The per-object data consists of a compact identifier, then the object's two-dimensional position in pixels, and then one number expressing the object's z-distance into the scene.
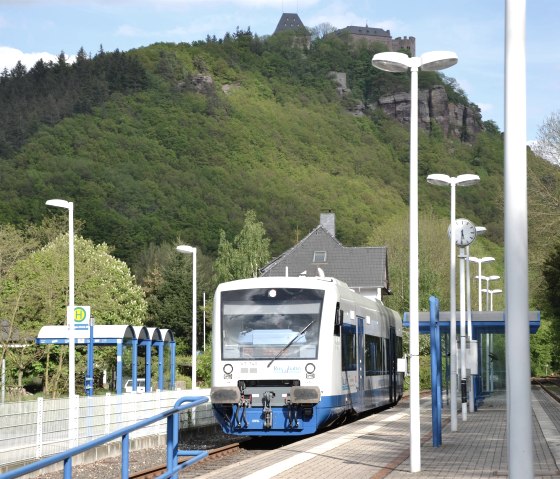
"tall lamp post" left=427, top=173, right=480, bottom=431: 25.39
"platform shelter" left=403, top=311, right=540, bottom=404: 36.81
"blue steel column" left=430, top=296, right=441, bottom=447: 19.93
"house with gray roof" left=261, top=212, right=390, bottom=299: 81.31
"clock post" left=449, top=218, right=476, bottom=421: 29.39
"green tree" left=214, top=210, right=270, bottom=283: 100.88
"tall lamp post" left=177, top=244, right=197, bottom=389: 38.43
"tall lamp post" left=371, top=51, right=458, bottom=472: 16.09
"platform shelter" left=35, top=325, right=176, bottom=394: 36.94
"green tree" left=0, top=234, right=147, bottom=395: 43.41
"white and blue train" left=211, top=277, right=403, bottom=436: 22.28
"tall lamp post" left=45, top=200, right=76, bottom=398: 30.91
